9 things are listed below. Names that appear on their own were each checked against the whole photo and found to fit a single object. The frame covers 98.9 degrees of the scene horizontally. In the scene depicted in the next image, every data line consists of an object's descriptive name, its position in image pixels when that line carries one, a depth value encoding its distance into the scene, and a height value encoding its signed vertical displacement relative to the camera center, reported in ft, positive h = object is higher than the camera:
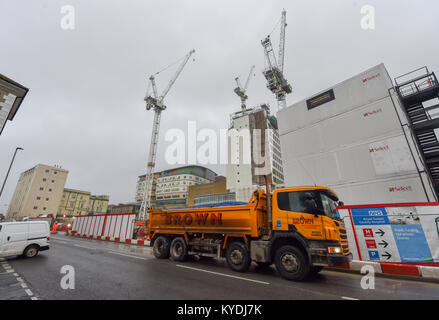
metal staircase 49.21 +29.26
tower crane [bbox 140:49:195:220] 167.04 +93.81
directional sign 24.99 -1.26
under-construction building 238.89 +95.21
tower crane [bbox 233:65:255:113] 304.50 +205.20
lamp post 62.93 +20.98
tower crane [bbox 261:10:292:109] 187.01 +141.49
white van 29.66 -2.21
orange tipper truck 19.08 -0.80
